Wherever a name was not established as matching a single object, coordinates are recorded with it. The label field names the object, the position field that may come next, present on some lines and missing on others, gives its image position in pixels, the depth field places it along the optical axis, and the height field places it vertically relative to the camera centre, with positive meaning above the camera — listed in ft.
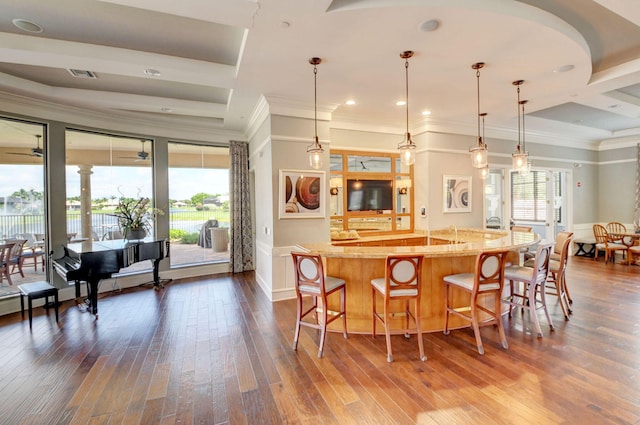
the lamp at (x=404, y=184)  17.10 +1.45
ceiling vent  12.65 +6.03
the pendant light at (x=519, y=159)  13.96 +2.29
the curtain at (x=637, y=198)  24.82 +0.65
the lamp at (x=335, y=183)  17.34 +1.55
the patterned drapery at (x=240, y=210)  21.42 +0.07
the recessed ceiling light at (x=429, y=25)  9.05 +5.63
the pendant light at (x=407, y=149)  11.43 +2.33
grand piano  13.08 -2.20
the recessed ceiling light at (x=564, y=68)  12.15 +5.70
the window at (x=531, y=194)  26.22 +1.22
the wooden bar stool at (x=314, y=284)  9.96 -2.58
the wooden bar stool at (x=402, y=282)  9.50 -2.36
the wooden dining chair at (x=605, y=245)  23.00 -2.99
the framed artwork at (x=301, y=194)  15.61 +0.87
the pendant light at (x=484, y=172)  15.58 +1.88
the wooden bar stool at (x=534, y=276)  11.10 -2.61
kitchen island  11.36 -2.53
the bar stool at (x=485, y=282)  9.94 -2.51
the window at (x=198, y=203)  20.62 +0.61
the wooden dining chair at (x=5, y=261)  14.12 -2.23
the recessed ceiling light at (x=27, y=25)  9.52 +6.12
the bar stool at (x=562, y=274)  12.75 -2.87
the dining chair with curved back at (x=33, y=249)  15.05 -1.82
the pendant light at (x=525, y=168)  14.40 +1.91
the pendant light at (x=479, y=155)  12.96 +2.35
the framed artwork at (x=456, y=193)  20.52 +1.07
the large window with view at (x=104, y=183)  16.94 +1.82
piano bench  12.55 -3.32
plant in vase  16.75 -0.16
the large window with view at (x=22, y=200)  14.43 +0.68
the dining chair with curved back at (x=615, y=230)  23.89 -1.98
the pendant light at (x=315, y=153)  12.21 +2.36
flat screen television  19.00 +0.95
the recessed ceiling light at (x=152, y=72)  11.87 +5.60
